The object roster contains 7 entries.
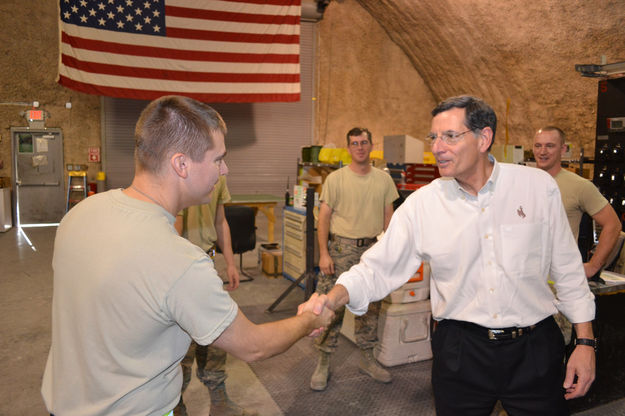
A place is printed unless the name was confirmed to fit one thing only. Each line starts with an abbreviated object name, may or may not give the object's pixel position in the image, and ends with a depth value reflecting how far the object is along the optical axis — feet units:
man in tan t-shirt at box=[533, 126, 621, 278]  9.40
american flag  27.78
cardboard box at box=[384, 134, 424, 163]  24.32
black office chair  18.98
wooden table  24.07
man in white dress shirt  5.51
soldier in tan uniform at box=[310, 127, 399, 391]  11.41
